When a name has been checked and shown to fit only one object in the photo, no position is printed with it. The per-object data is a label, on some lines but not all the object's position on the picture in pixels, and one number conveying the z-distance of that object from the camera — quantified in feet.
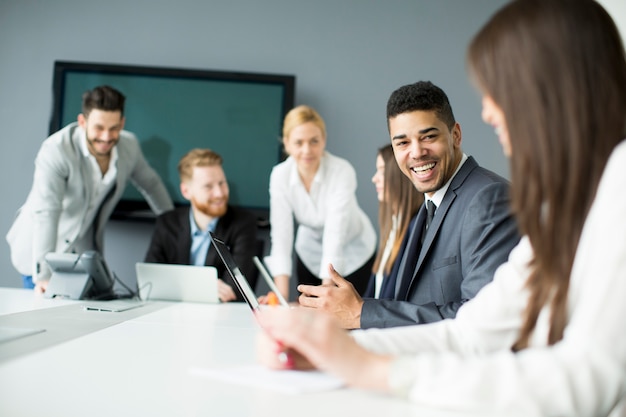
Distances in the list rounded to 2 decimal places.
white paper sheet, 3.17
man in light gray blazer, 10.88
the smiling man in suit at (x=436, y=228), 5.53
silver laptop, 9.03
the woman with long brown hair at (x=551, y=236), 2.59
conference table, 2.96
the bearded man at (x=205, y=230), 11.02
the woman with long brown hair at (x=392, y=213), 8.89
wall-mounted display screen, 13.83
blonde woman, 11.25
